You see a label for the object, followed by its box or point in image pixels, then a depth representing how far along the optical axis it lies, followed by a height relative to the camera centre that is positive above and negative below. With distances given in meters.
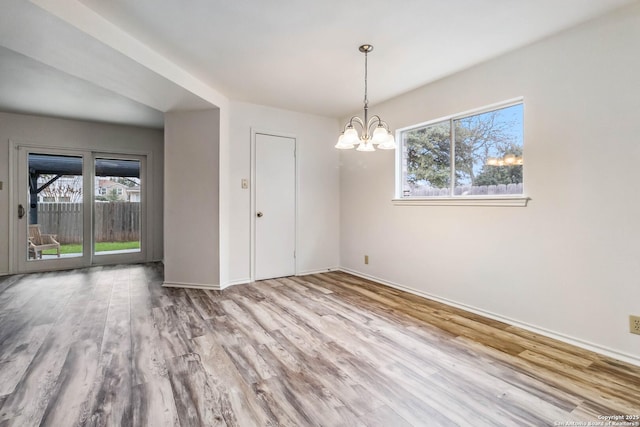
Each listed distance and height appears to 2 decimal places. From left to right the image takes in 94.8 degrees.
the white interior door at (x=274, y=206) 4.21 +0.06
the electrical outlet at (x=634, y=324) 2.05 -0.79
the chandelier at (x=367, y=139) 2.39 +0.59
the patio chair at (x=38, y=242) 4.77 -0.53
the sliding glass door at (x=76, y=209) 4.73 +0.02
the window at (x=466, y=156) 2.79 +0.60
